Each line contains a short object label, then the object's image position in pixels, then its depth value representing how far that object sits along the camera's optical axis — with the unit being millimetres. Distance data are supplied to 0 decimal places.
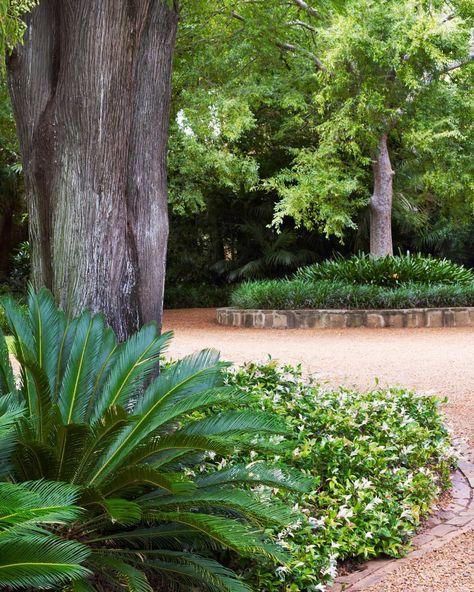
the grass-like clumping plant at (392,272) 14703
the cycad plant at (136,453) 2779
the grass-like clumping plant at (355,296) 13836
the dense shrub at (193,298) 19656
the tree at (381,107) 12570
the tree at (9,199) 15095
